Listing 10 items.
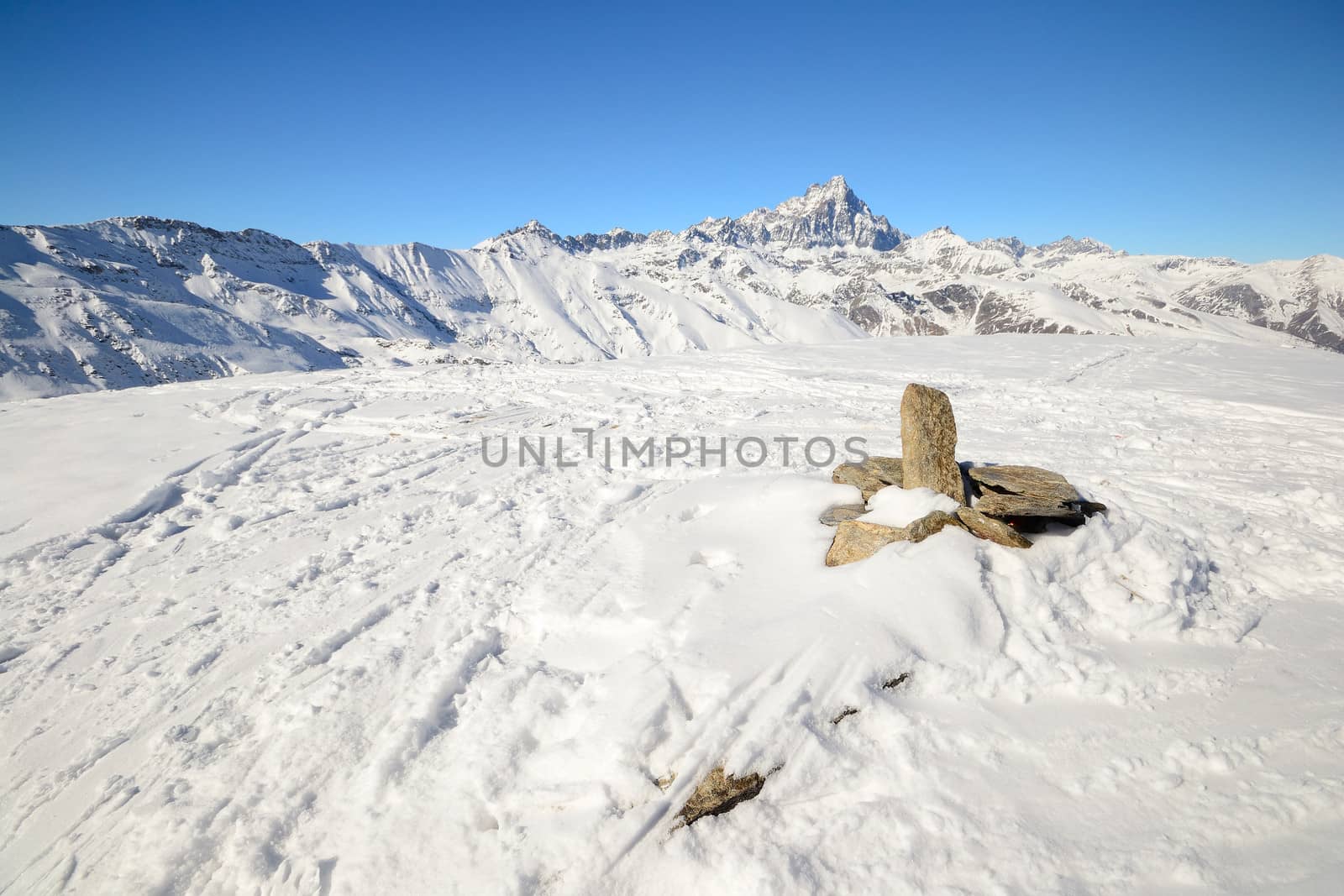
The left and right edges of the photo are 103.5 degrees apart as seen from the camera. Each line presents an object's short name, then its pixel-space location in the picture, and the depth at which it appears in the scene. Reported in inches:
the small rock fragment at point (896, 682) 148.6
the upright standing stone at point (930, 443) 235.9
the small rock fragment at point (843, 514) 231.0
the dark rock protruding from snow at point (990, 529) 193.8
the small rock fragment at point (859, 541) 198.4
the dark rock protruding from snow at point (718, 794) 120.3
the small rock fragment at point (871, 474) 259.6
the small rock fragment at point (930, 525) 196.7
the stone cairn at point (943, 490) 198.4
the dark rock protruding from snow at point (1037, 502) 197.2
